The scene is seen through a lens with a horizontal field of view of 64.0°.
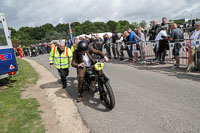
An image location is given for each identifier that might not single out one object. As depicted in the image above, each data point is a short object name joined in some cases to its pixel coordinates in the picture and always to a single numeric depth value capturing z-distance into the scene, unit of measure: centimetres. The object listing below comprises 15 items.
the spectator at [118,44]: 1159
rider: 460
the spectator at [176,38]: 738
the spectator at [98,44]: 1227
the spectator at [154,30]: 989
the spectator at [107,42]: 1299
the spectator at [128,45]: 1049
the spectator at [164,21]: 906
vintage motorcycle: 388
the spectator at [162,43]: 808
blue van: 709
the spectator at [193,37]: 657
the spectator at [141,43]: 950
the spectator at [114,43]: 1232
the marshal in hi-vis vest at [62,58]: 609
